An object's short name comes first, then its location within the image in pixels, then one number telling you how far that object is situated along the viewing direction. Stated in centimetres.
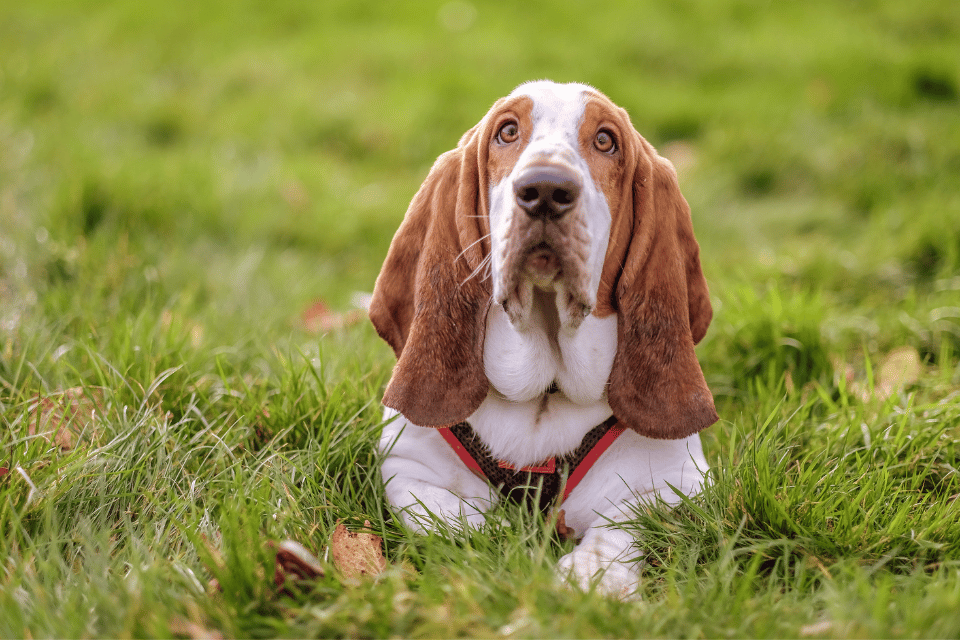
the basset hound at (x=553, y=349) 206
